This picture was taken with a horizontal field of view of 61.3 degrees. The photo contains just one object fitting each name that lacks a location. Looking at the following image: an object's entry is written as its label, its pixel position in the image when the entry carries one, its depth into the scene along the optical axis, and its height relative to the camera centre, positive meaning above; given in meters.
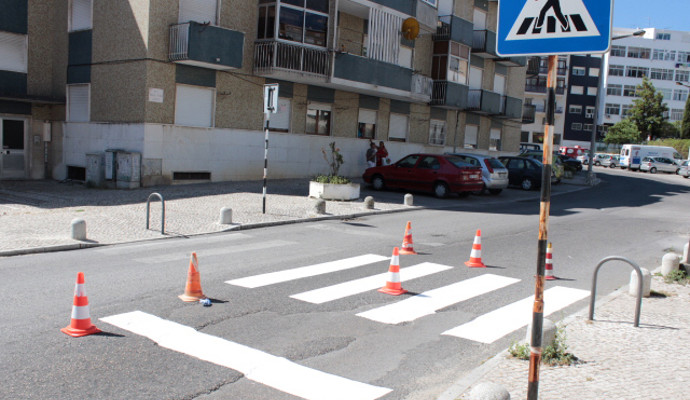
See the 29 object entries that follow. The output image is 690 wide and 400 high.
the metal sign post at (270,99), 14.18 +1.22
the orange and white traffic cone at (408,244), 10.91 -1.61
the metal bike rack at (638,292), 6.73 -1.40
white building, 86.25 +15.45
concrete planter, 17.73 -1.15
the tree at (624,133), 71.81 +4.84
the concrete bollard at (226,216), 12.94 -1.55
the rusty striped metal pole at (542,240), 3.88 -0.50
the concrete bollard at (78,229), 10.52 -1.67
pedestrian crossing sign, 3.79 +0.95
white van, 56.78 +2.01
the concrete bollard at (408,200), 18.16 -1.31
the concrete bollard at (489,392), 4.22 -1.67
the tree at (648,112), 69.69 +7.48
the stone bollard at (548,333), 5.54 -1.58
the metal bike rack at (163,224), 11.73 -1.65
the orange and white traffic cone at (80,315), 5.80 -1.78
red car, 21.00 -0.60
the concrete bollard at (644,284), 8.12 -1.56
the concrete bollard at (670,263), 9.45 -1.43
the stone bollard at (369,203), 16.73 -1.37
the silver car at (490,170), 23.27 -0.28
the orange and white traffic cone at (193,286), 7.18 -1.75
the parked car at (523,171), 27.62 -0.29
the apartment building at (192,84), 18.69 +2.23
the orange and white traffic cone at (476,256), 10.04 -1.62
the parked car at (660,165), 54.47 +0.89
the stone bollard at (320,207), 14.93 -1.40
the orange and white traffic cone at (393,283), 8.00 -1.73
